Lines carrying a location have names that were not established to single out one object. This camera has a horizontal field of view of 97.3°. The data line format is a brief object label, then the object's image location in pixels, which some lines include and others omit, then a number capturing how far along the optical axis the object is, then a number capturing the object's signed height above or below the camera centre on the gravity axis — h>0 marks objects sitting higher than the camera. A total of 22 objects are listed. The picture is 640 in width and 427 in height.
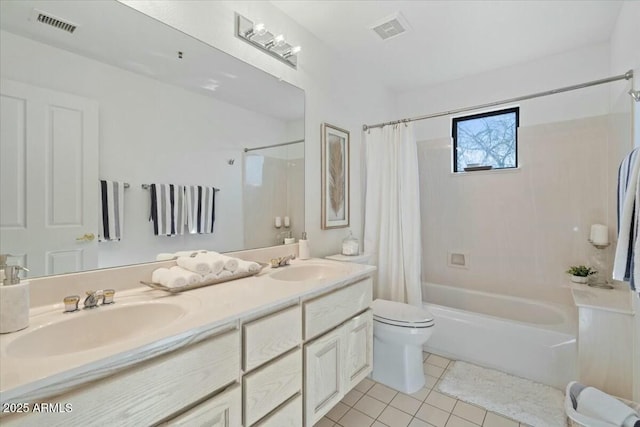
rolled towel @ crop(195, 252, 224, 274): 1.27 -0.22
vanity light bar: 1.61 +1.05
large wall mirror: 0.95 +0.35
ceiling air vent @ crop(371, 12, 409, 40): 1.92 +1.33
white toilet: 1.82 -0.91
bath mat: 1.61 -1.16
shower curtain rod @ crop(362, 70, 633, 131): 1.62 +0.79
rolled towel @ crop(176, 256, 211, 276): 1.23 -0.23
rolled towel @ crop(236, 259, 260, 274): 1.39 -0.27
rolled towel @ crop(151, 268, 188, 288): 1.14 -0.27
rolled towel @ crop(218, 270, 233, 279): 1.30 -0.29
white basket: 1.24 -0.95
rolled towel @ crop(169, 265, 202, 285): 1.17 -0.26
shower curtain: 2.38 +0.00
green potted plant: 2.10 -0.46
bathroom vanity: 0.61 -0.42
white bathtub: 1.85 -0.92
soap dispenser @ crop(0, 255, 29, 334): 0.77 -0.25
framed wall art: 2.20 +0.30
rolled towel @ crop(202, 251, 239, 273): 1.33 -0.23
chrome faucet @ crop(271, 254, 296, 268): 1.69 -0.29
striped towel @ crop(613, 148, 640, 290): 1.15 -0.08
